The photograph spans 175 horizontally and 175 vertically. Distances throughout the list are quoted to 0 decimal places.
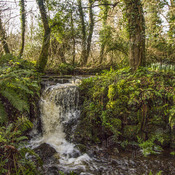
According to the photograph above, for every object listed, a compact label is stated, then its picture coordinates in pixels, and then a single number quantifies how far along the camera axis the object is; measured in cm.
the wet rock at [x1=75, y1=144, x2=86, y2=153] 479
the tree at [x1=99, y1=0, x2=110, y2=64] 1116
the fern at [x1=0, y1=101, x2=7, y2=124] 295
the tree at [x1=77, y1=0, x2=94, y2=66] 1317
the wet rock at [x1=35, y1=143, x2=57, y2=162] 440
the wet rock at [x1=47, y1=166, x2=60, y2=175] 375
